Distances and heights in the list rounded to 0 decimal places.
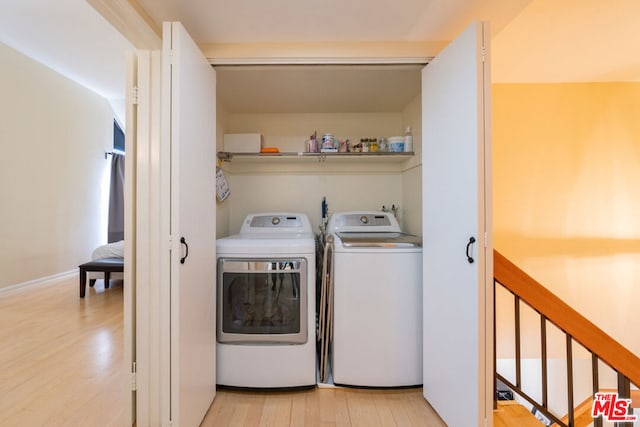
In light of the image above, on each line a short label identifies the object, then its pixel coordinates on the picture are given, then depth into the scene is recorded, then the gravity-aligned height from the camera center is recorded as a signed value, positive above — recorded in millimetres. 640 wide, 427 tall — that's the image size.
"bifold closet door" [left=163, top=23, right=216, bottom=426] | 1225 -32
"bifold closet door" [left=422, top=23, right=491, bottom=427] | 1208 -64
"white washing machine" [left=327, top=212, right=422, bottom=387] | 1688 -599
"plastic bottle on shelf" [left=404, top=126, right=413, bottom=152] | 2236 +583
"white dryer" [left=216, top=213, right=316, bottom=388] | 1677 -602
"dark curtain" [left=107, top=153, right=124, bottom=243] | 4957 +229
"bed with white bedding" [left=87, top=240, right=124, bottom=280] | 3688 -470
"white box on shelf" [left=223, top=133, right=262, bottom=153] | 2367 +619
